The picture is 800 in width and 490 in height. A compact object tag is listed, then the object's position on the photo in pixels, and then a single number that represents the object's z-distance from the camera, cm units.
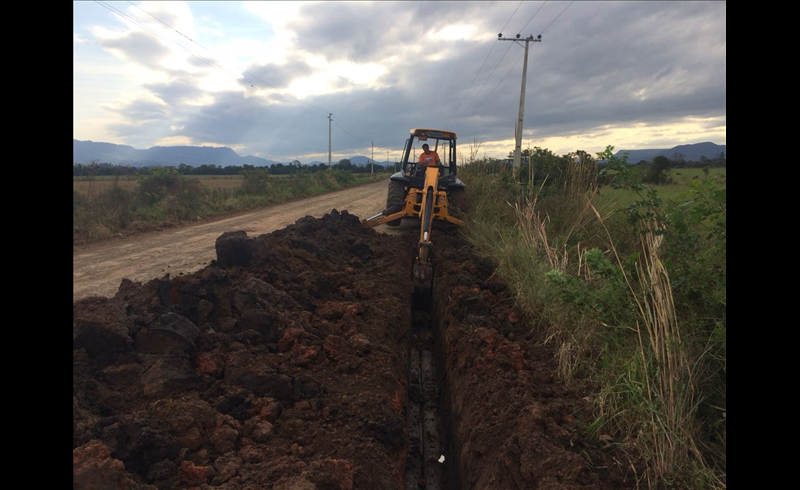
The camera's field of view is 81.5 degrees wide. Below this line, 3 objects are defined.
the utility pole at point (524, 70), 2341
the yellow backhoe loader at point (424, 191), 790
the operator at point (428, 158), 1036
